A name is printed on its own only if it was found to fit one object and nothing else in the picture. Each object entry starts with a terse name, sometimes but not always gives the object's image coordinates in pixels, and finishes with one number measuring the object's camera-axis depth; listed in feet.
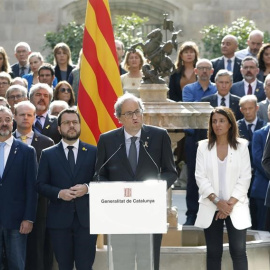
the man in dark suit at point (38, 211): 38.75
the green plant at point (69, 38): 66.67
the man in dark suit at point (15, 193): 37.55
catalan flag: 40.19
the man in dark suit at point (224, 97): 48.57
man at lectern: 34.91
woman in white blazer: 37.19
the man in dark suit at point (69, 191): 36.70
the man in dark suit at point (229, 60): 54.39
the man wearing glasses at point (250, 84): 50.67
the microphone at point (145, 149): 34.45
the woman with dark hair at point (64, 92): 46.89
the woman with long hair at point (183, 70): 52.54
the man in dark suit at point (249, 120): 46.73
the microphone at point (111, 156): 34.66
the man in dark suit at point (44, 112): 41.37
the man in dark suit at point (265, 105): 48.49
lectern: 30.45
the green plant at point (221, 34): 64.64
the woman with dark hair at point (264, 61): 52.47
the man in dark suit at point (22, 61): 55.67
